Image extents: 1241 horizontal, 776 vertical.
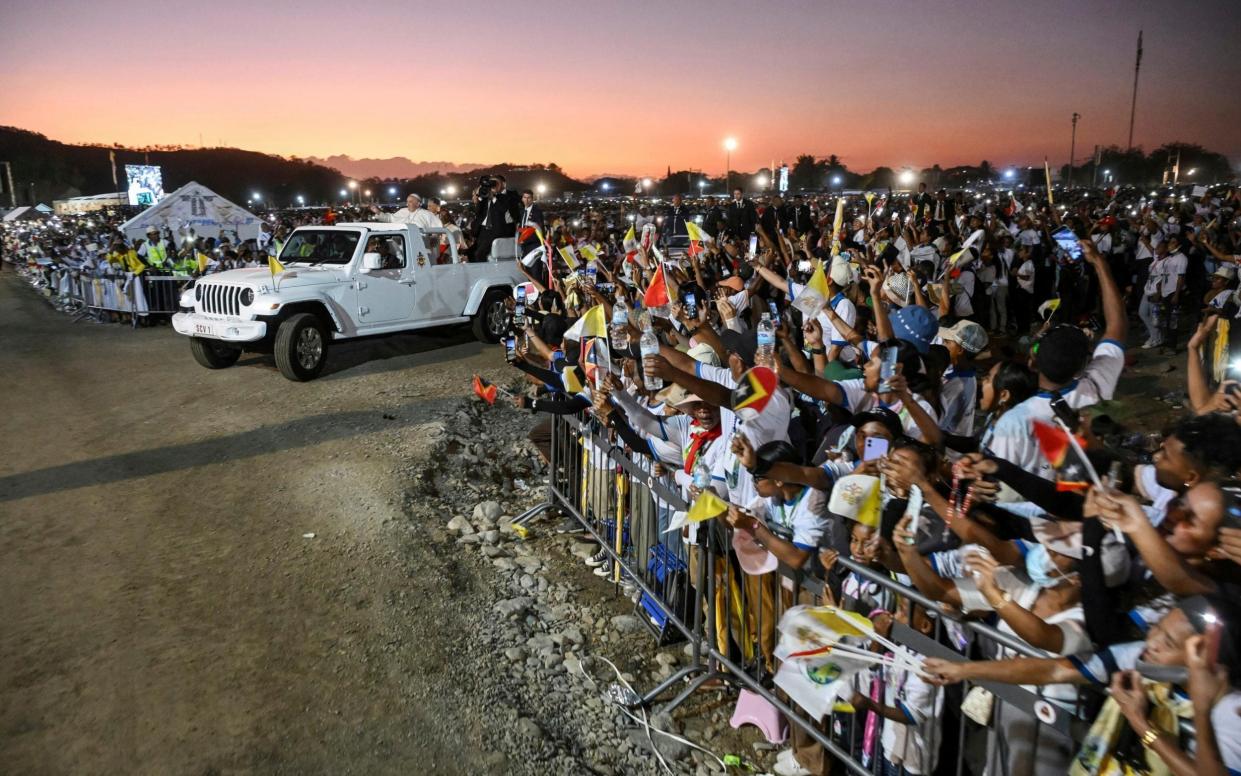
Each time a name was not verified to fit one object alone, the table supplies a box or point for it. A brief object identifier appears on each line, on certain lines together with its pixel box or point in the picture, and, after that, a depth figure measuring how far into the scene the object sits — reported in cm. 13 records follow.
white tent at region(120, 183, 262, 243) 2203
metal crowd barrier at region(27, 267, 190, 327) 1555
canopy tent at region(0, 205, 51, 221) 4749
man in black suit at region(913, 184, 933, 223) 1538
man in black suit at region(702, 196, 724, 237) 1569
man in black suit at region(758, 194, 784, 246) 1438
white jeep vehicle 1016
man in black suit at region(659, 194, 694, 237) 1935
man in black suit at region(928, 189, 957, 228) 1406
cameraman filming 1301
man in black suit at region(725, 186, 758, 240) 1521
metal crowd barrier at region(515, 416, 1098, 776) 252
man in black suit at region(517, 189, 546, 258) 1271
